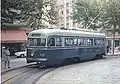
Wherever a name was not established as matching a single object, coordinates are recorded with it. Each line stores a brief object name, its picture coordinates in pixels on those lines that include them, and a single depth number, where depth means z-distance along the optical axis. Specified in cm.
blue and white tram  1126
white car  1941
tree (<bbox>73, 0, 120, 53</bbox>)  2184
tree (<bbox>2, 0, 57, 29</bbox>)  911
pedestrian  1070
